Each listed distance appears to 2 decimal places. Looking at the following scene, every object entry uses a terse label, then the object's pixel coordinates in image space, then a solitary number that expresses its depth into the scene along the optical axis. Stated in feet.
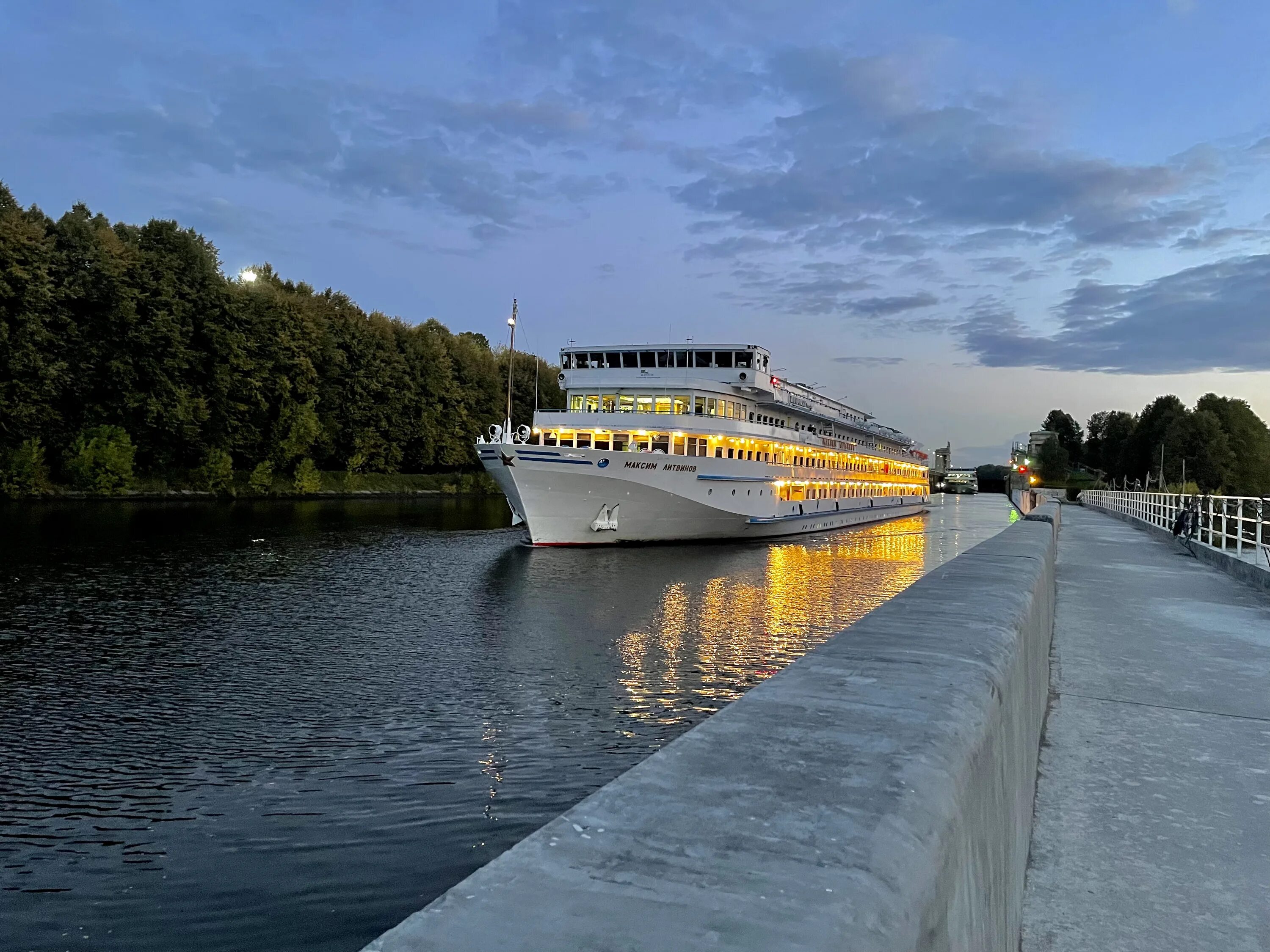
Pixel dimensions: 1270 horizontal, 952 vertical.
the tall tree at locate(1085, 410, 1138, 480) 547.29
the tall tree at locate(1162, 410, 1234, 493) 394.52
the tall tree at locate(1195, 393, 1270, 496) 411.95
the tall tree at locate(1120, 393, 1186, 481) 444.96
